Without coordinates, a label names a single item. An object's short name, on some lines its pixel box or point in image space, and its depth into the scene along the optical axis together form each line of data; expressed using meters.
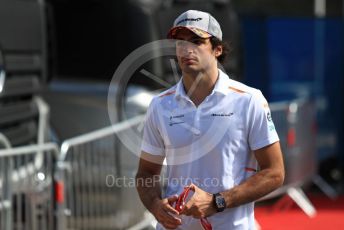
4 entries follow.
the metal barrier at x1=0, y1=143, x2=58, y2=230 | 11.91
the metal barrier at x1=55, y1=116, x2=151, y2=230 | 12.70
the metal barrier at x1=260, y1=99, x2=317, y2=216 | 20.58
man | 7.68
